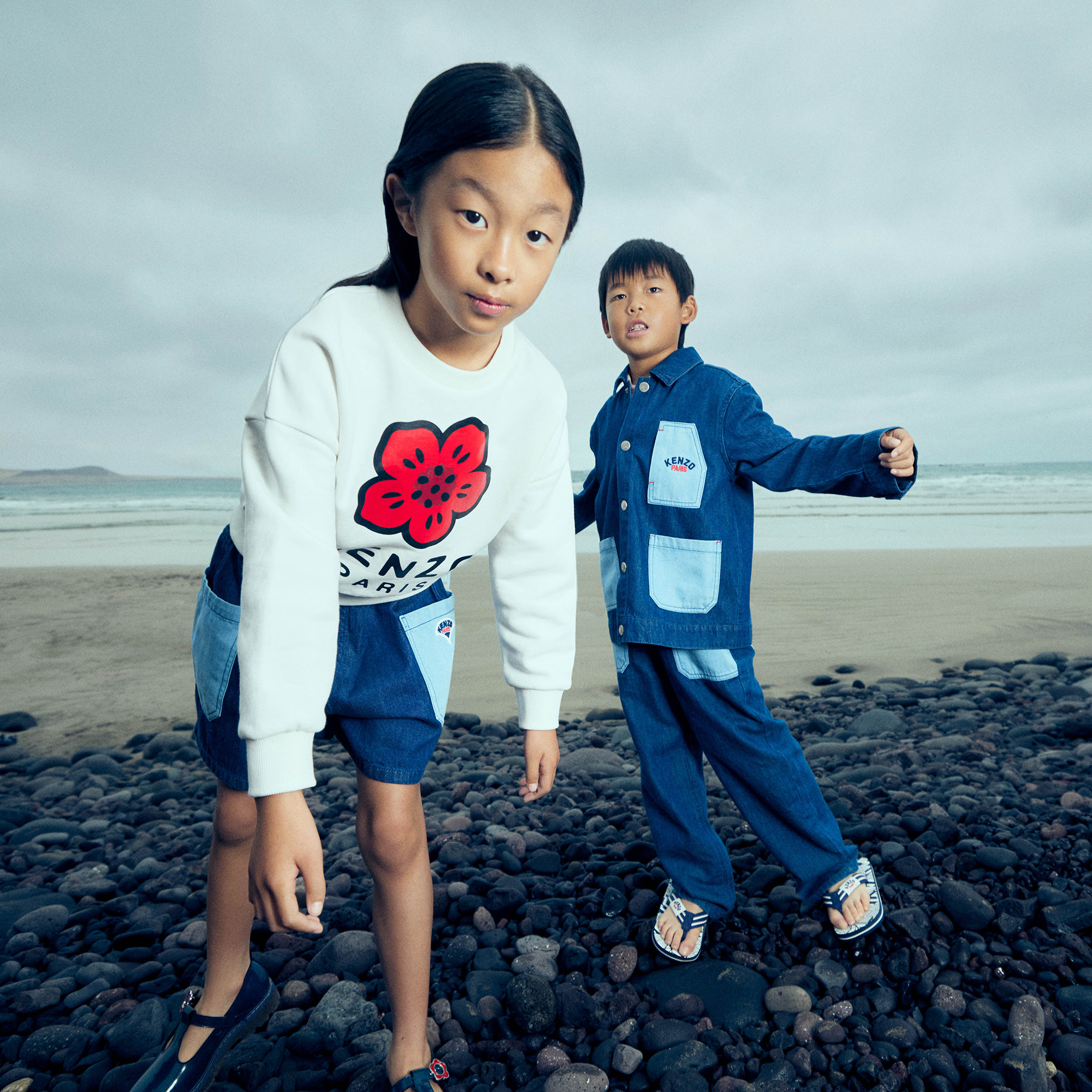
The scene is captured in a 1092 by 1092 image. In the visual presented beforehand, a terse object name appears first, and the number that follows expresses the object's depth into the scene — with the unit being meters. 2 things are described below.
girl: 1.31
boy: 2.13
